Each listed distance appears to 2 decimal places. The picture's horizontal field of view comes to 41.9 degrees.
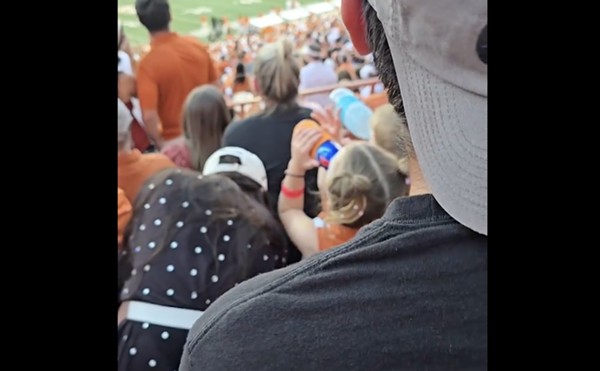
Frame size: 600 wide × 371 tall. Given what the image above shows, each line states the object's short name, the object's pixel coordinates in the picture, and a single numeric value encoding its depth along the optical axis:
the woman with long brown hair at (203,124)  2.52
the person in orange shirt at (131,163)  1.93
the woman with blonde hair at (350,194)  1.78
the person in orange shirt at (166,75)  3.15
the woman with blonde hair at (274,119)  2.42
